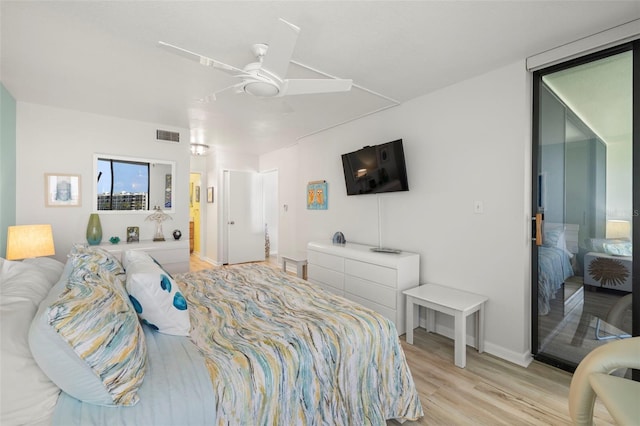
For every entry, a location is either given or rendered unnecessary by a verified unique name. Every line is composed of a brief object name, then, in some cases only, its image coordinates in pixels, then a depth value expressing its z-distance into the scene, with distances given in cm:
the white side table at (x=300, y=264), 439
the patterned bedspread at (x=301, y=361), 125
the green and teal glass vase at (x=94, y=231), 345
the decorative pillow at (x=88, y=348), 97
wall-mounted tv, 314
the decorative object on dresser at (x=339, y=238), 394
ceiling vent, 406
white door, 609
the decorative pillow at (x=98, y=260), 168
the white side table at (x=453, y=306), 235
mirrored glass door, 203
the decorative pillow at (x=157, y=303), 150
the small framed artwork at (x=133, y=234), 386
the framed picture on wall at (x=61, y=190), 334
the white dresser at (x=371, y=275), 287
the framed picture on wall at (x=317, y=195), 446
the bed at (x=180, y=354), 99
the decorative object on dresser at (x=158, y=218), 404
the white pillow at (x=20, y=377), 91
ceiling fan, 152
